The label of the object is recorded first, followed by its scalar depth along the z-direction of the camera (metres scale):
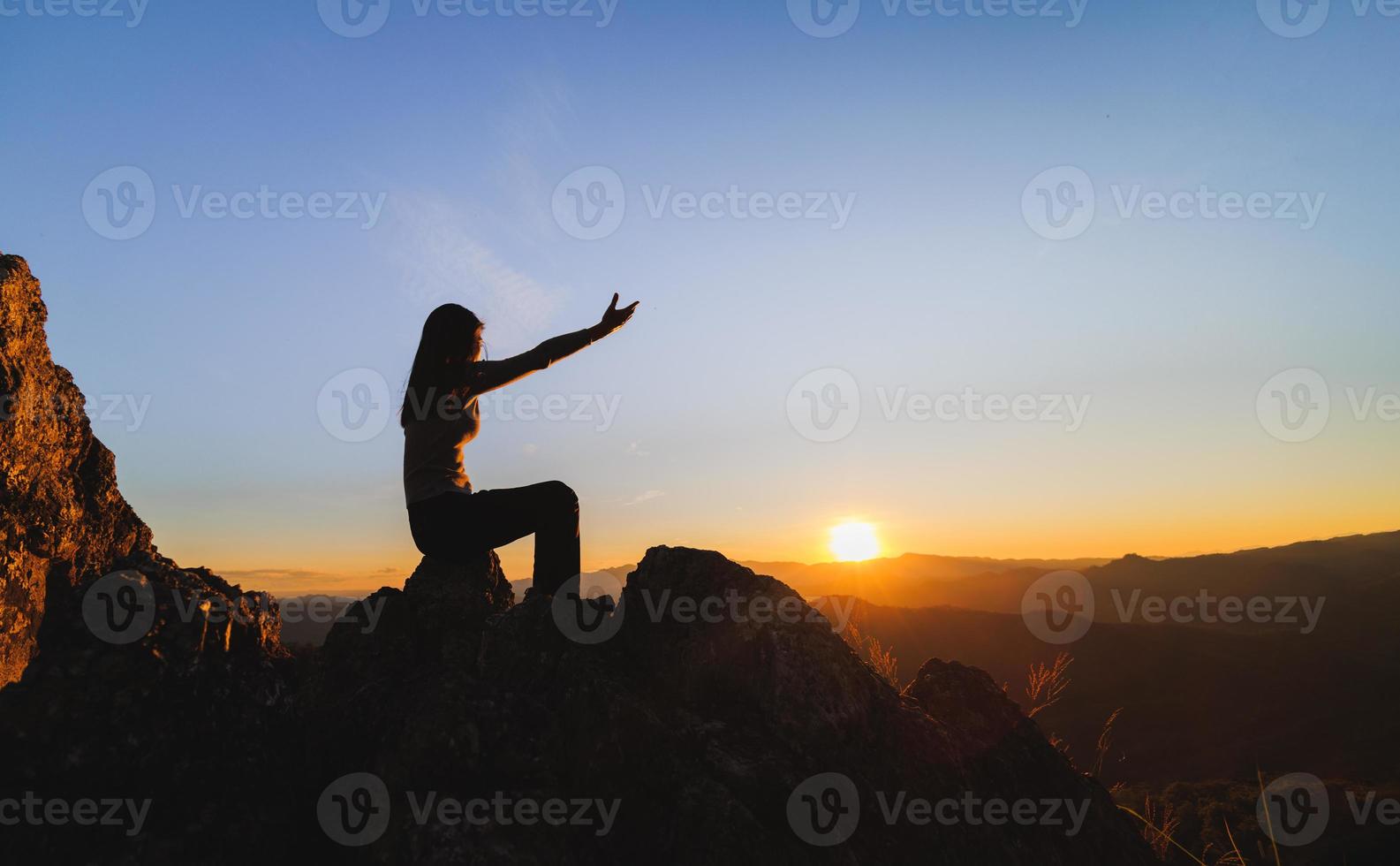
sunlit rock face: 3.74
